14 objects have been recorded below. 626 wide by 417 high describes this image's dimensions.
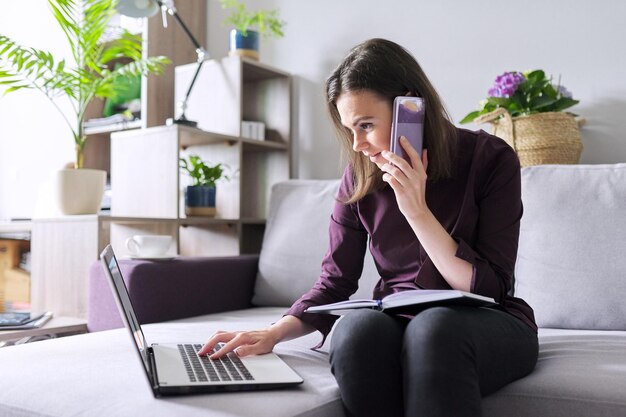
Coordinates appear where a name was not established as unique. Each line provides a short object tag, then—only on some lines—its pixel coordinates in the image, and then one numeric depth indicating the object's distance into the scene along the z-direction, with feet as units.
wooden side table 5.48
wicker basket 6.26
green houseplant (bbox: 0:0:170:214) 7.05
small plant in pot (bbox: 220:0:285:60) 8.57
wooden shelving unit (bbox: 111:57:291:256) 7.63
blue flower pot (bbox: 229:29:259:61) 8.59
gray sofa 3.22
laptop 3.08
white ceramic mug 6.05
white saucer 6.08
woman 3.13
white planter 7.04
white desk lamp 7.36
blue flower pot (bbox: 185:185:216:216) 7.84
